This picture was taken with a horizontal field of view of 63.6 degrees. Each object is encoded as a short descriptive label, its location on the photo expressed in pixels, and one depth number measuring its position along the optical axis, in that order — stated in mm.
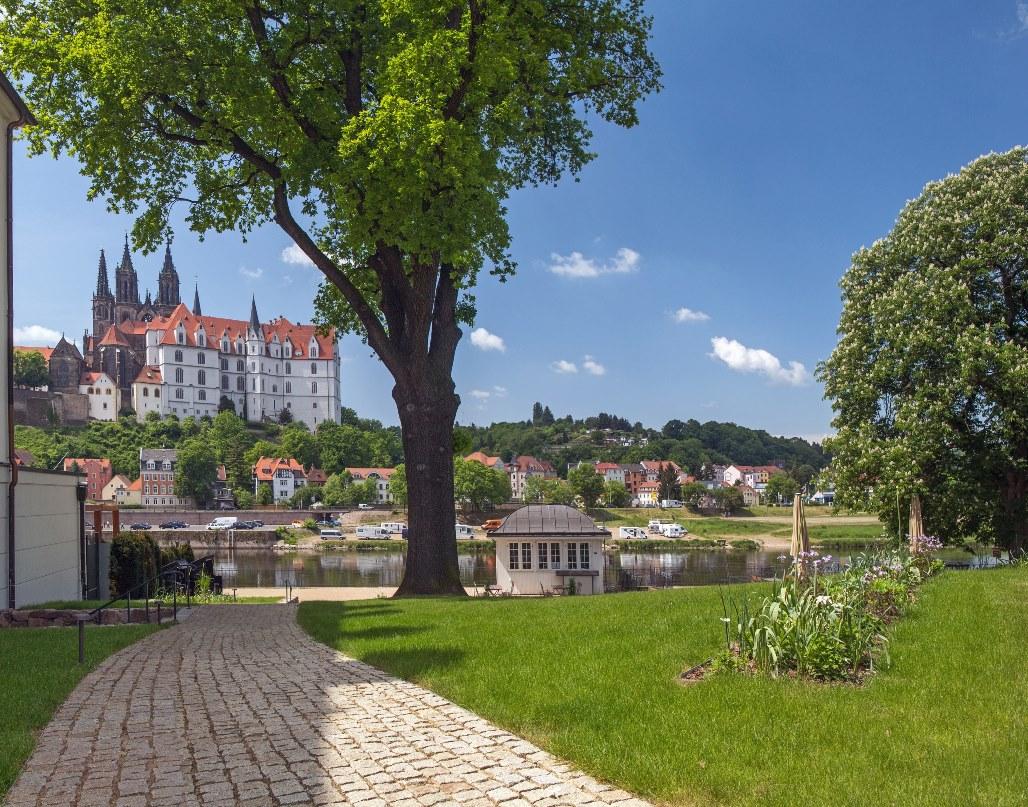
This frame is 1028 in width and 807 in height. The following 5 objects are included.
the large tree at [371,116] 13195
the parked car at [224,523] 96356
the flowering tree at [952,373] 16984
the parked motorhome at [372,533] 91938
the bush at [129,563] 22767
